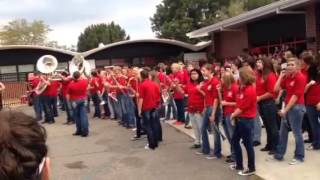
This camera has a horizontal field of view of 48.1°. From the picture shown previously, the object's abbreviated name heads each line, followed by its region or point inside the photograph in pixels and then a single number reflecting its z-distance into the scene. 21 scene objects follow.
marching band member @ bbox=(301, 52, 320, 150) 5.66
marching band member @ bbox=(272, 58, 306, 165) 5.16
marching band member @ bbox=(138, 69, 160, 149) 7.09
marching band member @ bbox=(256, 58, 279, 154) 5.91
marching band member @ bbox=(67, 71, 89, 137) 8.88
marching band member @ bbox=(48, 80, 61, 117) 11.59
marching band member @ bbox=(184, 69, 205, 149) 6.37
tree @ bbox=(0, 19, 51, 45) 57.64
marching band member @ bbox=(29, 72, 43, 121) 11.48
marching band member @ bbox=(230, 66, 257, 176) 5.05
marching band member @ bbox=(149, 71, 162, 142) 7.28
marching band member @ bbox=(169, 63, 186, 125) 9.26
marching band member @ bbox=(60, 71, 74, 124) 10.96
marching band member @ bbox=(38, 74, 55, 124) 11.32
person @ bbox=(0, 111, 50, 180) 0.94
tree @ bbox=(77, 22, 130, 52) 54.58
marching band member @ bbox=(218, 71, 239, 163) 5.56
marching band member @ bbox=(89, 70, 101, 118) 11.76
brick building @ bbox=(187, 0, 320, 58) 11.43
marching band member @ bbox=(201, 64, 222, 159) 5.95
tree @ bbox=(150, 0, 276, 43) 33.07
